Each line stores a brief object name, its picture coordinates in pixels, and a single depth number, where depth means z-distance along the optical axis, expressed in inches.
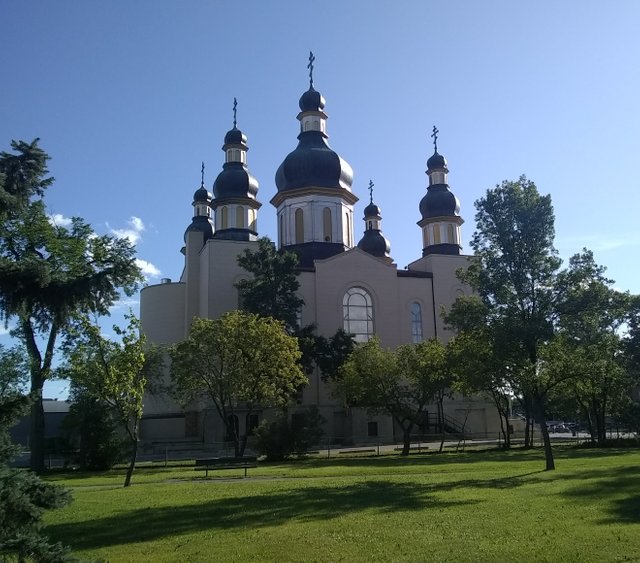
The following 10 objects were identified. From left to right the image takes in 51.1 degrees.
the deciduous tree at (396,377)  1422.2
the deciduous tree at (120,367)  784.9
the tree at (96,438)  1174.3
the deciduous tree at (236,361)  1274.6
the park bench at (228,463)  967.8
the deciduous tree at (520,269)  857.5
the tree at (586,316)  840.9
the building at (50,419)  2113.7
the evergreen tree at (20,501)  239.8
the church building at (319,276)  1886.1
